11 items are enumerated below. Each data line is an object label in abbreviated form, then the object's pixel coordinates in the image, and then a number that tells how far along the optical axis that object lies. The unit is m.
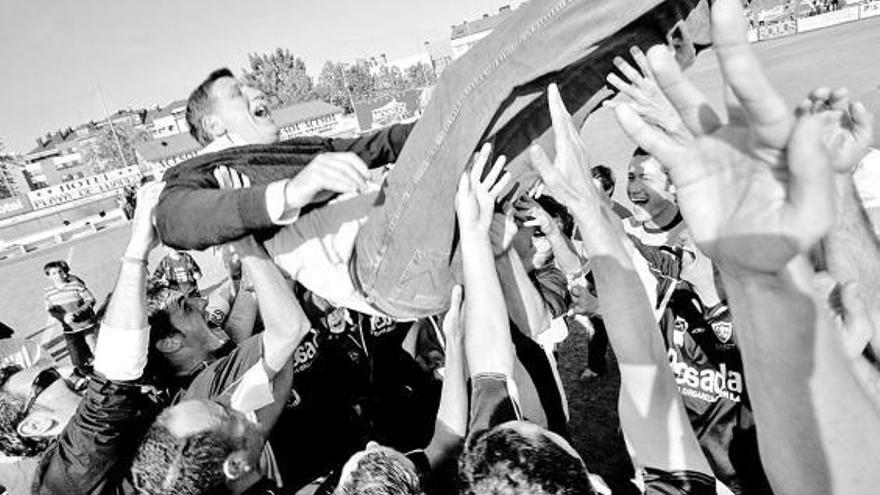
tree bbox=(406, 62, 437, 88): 65.92
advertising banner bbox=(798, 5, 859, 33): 26.16
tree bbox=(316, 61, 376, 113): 68.75
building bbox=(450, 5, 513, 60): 67.25
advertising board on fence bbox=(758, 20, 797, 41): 28.73
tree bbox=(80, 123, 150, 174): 66.00
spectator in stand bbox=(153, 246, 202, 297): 5.17
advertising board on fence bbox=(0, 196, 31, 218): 39.81
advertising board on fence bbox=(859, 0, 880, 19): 25.16
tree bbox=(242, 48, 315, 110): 68.31
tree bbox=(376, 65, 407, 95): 68.72
